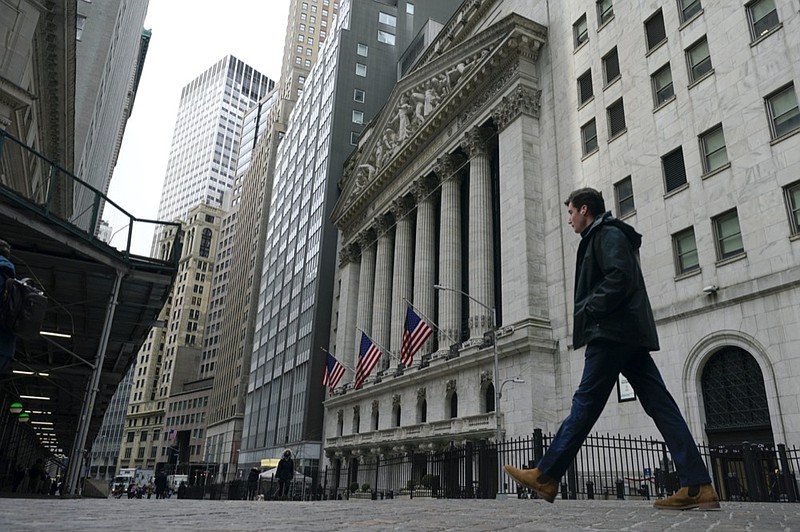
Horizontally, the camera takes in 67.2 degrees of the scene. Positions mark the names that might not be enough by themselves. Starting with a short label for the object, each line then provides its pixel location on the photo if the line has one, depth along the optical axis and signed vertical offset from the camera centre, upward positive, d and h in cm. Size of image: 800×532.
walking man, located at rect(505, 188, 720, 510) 569 +117
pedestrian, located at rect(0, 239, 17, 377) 667 +134
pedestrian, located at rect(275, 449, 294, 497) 2509 -1
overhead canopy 1330 +459
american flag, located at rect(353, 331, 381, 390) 3581 +641
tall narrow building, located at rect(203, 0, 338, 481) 9819 +4071
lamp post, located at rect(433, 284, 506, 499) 2798 +365
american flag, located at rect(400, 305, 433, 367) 3131 +704
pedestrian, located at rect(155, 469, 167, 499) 4009 -87
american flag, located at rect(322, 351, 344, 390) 4284 +690
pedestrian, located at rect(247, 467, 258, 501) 3275 -78
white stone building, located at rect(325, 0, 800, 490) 2216 +1321
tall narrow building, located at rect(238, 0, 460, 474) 6538 +2956
